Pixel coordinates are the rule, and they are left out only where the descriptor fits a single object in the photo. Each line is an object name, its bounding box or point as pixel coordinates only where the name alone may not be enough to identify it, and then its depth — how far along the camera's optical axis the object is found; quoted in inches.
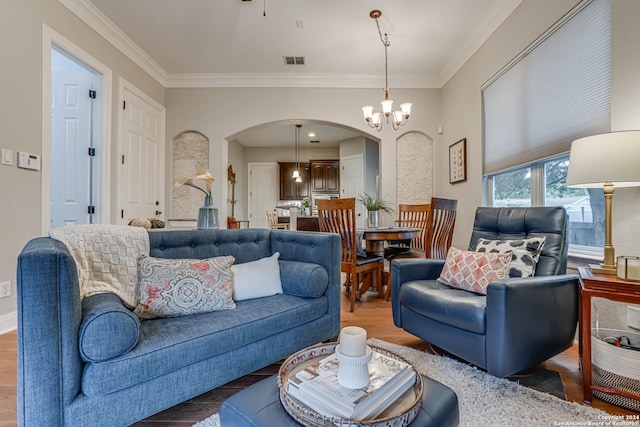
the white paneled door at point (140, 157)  148.1
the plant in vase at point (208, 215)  82.2
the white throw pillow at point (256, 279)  69.6
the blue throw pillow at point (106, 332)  42.4
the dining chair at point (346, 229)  113.2
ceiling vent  162.1
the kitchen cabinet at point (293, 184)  313.9
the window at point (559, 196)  81.7
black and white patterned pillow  73.7
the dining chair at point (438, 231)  120.0
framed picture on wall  152.6
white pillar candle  34.6
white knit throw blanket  54.2
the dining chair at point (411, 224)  140.5
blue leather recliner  59.2
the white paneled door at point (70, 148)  127.3
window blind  78.0
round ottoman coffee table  32.1
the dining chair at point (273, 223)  263.7
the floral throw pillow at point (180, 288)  58.1
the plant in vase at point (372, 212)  141.4
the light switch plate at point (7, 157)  91.0
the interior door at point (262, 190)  317.1
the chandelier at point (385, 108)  124.4
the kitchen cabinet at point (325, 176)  308.0
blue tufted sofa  39.6
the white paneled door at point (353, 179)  272.7
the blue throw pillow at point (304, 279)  71.9
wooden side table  54.7
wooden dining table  115.5
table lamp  57.3
